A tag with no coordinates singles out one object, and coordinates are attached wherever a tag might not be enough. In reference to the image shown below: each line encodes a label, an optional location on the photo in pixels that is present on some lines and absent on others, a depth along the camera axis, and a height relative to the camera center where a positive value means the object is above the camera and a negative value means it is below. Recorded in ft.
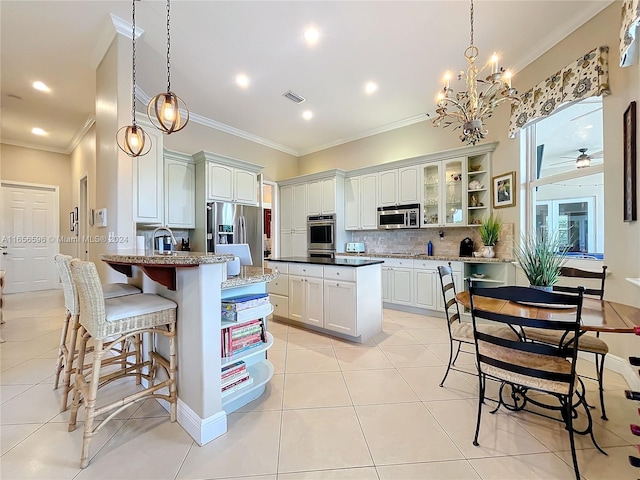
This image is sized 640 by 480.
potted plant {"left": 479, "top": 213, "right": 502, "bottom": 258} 11.79 +0.20
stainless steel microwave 14.32 +1.22
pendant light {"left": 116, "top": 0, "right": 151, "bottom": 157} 7.44 +2.96
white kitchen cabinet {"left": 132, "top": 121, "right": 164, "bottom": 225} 9.85 +2.19
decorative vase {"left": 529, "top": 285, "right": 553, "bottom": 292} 5.62 -1.09
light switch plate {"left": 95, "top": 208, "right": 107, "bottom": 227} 9.04 +0.79
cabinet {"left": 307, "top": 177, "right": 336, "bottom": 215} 16.99 +2.77
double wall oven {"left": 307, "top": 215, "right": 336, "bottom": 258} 17.06 +0.18
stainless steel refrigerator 13.83 +0.72
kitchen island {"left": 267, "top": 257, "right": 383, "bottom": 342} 9.55 -2.24
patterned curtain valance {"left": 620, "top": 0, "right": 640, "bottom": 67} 5.74 +4.71
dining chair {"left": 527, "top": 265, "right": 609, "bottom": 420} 5.54 -2.29
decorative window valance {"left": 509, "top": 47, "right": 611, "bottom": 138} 7.54 +4.87
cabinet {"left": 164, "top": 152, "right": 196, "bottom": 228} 13.12 +2.51
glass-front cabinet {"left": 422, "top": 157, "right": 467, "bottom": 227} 13.06 +2.32
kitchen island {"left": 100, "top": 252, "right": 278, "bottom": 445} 4.89 -1.75
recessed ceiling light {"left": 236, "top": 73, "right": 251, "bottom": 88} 11.26 +6.96
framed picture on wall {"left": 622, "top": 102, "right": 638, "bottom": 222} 6.64 +1.85
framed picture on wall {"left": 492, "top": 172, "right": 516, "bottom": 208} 11.03 +2.07
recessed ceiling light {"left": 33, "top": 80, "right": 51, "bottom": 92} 11.52 +6.86
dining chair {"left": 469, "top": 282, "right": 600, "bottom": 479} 4.25 -2.32
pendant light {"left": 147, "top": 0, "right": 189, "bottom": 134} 6.38 +3.11
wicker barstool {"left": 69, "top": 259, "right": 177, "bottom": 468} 4.61 -1.62
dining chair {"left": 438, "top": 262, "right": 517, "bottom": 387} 6.59 -2.42
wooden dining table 4.22 -1.44
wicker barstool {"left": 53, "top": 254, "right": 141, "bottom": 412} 5.60 -1.46
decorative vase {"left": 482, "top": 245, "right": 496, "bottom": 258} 11.91 -0.65
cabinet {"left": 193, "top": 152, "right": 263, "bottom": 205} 13.79 +3.36
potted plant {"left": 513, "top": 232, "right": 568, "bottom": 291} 5.89 -0.64
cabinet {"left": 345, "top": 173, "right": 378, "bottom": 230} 16.02 +2.28
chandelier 6.82 +3.75
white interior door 17.48 +0.30
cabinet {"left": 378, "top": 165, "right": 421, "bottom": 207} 14.38 +2.96
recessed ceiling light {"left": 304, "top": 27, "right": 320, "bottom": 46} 8.76 +6.92
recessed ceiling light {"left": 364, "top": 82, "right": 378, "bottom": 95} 11.91 +6.97
